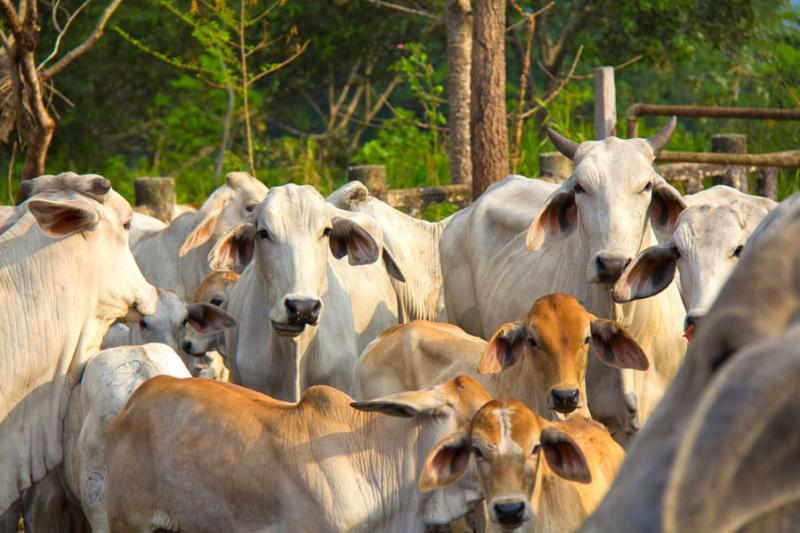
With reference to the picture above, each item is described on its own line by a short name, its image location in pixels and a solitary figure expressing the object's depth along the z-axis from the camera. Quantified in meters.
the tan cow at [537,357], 11.00
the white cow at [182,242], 17.67
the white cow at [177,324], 13.15
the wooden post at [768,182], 23.41
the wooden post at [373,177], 20.56
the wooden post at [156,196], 21.98
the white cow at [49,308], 10.97
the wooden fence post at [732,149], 23.02
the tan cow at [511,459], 8.62
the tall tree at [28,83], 16.16
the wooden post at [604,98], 21.53
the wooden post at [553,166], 21.95
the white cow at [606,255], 12.14
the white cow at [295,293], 12.29
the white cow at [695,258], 11.52
